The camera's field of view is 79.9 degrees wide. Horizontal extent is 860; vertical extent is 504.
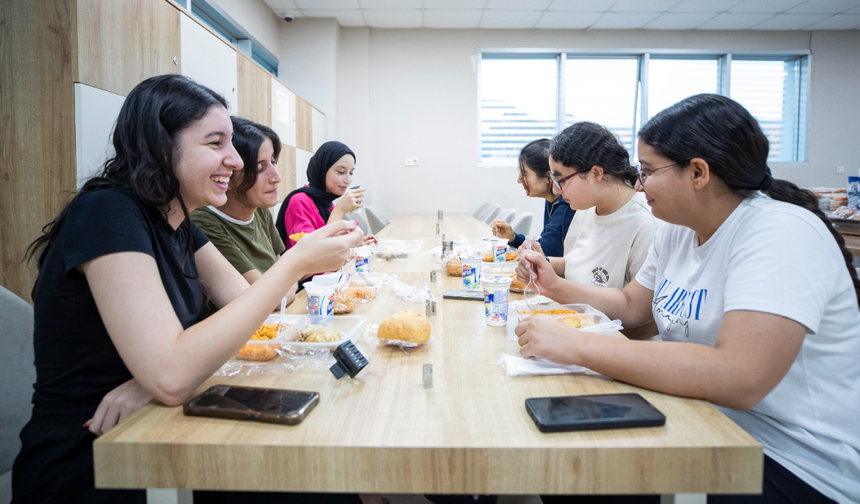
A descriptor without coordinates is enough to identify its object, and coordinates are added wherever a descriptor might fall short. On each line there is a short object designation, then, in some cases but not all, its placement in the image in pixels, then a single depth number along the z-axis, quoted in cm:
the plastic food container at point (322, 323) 104
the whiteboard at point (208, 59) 295
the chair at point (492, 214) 513
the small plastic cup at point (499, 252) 223
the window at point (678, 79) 658
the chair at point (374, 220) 539
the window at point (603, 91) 658
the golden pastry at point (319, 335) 107
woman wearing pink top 284
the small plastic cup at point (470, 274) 174
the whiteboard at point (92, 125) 204
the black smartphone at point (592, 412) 74
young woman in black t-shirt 83
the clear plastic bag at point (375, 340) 113
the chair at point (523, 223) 396
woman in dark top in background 243
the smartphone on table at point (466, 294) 162
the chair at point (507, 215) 419
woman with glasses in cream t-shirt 176
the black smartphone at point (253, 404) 76
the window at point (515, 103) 661
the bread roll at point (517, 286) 172
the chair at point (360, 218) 409
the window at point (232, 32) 428
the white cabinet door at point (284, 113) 464
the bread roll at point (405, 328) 112
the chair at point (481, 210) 585
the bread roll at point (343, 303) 143
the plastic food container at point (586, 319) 112
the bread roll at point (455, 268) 205
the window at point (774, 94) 660
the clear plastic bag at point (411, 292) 163
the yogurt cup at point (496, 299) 129
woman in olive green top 168
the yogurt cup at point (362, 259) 196
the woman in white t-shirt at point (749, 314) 86
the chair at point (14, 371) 115
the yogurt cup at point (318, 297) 128
